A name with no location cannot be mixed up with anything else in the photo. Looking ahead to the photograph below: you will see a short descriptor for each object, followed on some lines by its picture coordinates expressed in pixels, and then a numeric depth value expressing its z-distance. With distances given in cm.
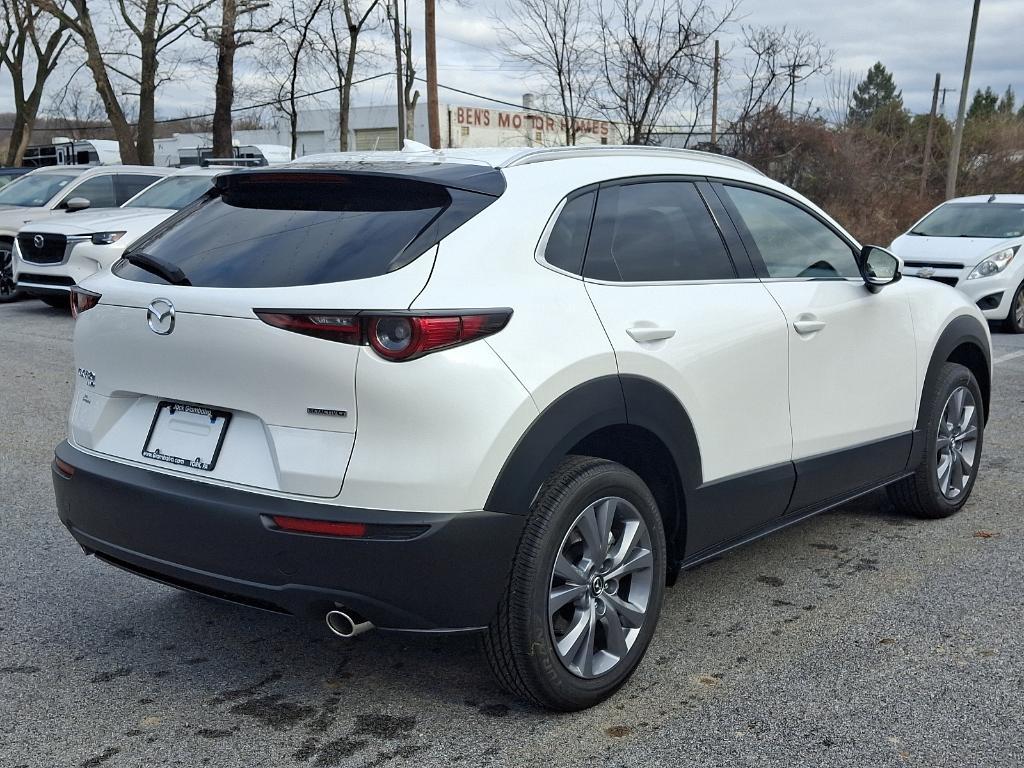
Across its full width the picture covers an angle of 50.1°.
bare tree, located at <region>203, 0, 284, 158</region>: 2577
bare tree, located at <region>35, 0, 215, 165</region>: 2700
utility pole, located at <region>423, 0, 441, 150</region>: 2453
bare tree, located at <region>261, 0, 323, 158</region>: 3189
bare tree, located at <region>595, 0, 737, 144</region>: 2409
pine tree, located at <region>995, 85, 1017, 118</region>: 7200
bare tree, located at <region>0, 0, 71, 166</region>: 4172
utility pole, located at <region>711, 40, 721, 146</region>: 2512
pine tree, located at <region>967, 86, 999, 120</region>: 7262
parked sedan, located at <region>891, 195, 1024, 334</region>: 1287
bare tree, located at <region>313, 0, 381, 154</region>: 3103
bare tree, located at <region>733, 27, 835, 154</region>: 2780
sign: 5493
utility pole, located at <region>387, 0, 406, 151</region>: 2842
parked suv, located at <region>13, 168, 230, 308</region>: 1274
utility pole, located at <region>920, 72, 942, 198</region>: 3650
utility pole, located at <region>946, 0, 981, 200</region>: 2764
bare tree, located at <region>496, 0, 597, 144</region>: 2464
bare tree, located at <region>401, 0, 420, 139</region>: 2872
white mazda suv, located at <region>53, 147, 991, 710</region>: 297
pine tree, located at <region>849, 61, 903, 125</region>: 7706
